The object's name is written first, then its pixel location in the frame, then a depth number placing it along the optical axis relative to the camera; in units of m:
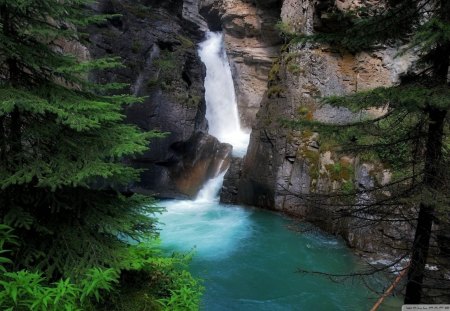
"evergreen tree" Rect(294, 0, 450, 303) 4.60
